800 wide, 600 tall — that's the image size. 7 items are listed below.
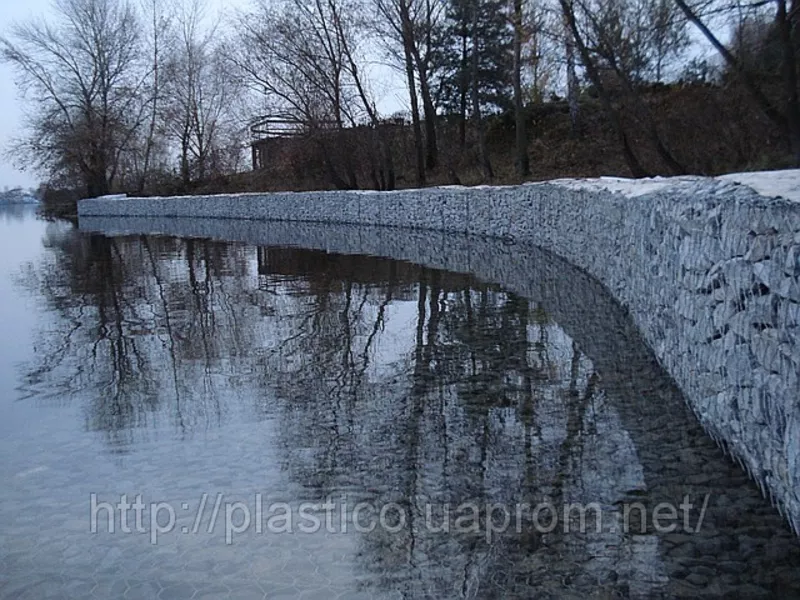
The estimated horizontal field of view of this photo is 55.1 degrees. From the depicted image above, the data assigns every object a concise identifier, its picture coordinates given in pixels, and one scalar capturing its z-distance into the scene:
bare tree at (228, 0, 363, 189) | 27.53
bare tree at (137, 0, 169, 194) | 45.47
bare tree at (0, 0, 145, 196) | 46.44
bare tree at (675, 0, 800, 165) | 12.66
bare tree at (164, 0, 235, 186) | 42.84
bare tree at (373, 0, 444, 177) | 25.41
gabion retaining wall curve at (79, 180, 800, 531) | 3.39
